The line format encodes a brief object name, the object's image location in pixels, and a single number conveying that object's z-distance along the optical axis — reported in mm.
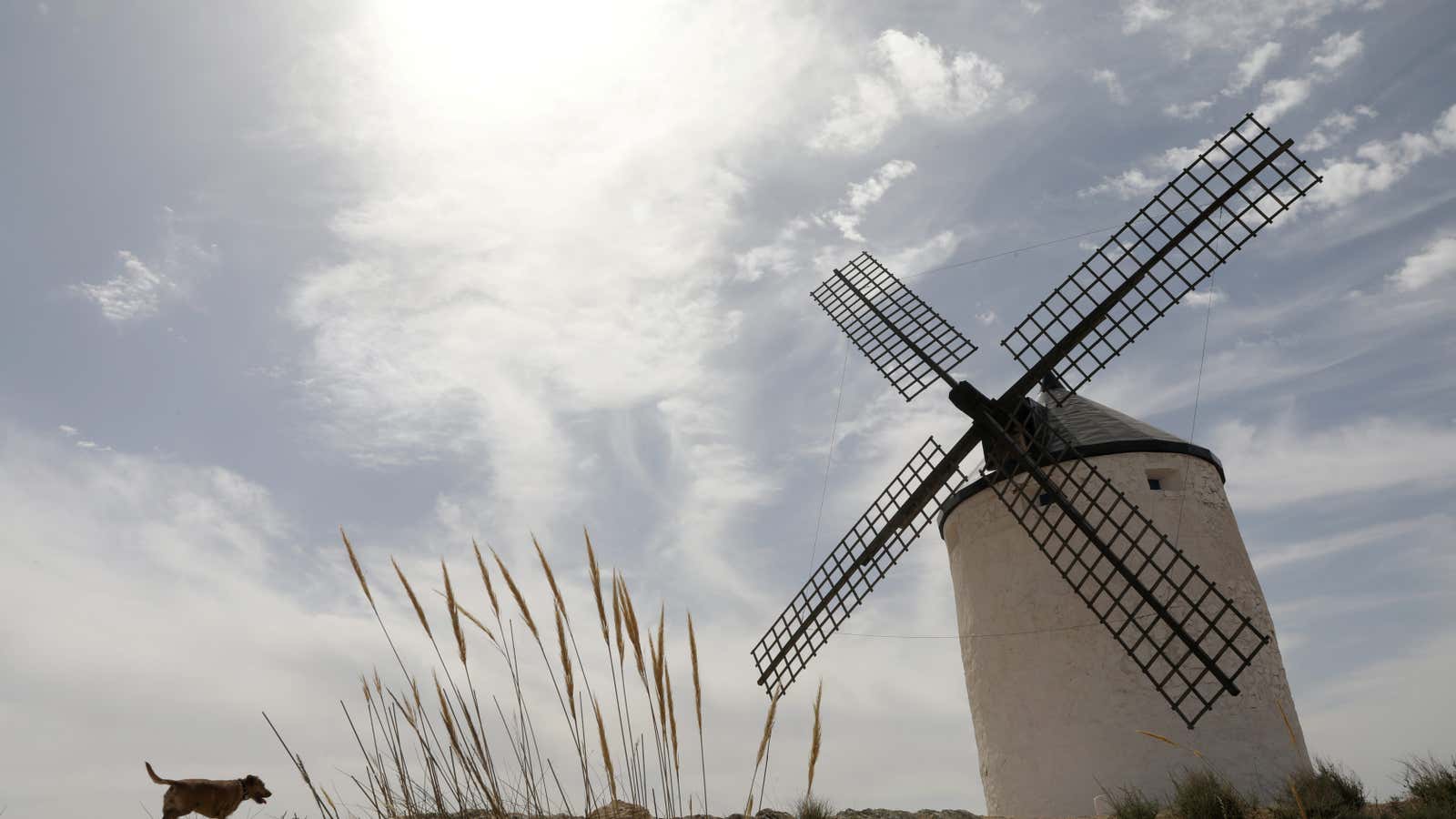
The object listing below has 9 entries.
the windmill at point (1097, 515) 9102
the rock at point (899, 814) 7039
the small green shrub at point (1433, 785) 6793
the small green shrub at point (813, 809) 5633
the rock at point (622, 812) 3220
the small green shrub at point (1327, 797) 6910
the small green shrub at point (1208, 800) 6926
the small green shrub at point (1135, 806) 7254
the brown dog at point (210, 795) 3994
